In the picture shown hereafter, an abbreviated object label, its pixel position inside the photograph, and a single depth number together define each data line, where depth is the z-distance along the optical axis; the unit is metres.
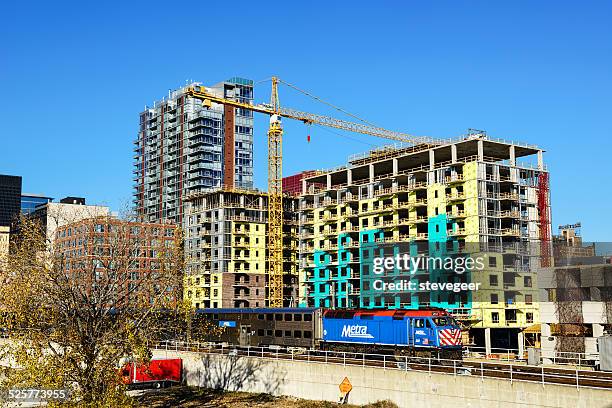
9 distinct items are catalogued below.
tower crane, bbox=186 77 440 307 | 138.38
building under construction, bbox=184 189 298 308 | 138.38
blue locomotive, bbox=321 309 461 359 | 56.00
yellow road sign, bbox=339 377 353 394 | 49.88
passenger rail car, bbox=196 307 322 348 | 69.25
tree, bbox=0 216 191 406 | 36.31
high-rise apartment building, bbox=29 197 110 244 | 182.70
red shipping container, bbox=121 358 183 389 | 63.47
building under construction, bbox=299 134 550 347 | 99.00
